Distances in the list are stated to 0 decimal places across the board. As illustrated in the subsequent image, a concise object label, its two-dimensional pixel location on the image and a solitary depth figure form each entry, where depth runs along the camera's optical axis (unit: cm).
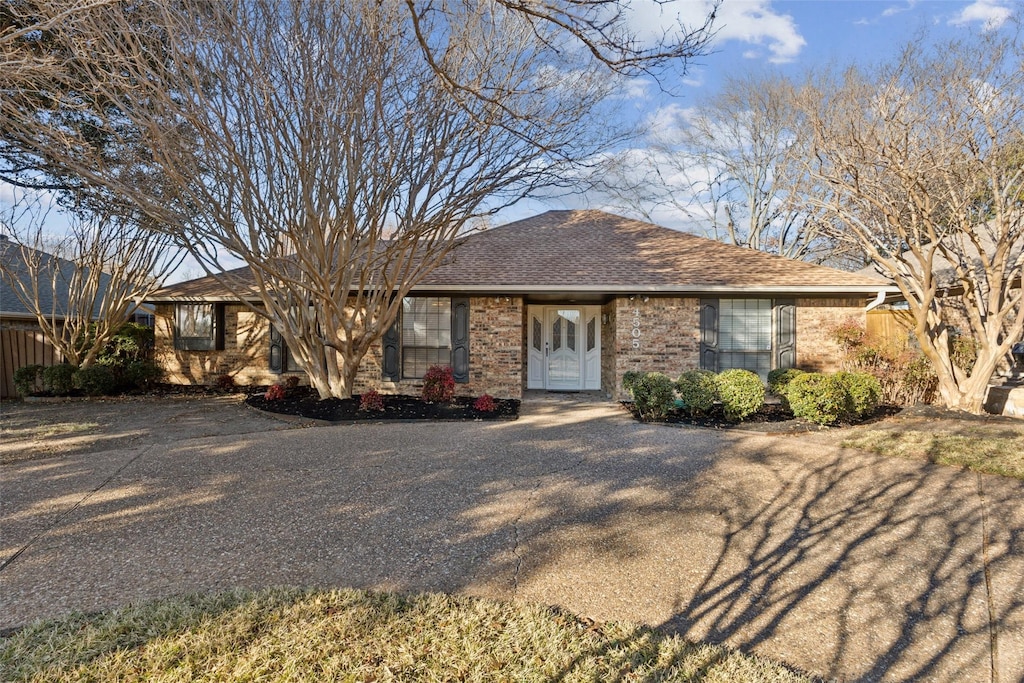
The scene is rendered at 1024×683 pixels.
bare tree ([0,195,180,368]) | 1255
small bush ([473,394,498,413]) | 952
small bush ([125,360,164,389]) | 1243
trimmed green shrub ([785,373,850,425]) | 819
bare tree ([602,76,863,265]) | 2080
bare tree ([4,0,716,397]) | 733
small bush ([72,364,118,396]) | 1177
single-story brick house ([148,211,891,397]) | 1128
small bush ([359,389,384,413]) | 937
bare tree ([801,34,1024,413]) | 895
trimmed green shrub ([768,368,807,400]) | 917
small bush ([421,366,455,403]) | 1009
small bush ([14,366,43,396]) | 1191
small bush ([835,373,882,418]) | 835
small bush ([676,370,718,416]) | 870
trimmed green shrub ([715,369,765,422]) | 857
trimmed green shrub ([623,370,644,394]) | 933
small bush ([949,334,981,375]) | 998
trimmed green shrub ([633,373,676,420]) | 877
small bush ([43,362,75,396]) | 1173
